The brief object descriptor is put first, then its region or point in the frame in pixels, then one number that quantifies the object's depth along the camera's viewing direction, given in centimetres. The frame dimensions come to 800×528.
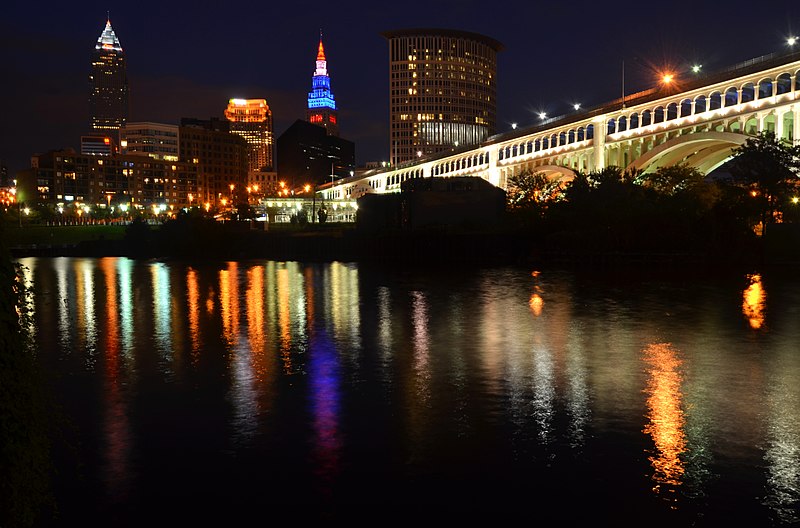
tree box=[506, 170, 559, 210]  10579
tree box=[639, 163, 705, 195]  7481
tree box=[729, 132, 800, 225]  6638
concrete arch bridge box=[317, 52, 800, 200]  7612
